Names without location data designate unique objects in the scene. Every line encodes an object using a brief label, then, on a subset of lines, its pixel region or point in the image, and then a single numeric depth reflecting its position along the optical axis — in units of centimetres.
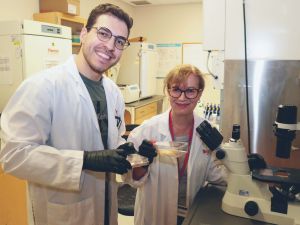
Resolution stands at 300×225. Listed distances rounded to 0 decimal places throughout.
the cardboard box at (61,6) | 299
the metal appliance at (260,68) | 134
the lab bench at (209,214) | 96
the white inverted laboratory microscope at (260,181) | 97
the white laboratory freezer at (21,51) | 231
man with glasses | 109
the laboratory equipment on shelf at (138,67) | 441
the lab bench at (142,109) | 396
